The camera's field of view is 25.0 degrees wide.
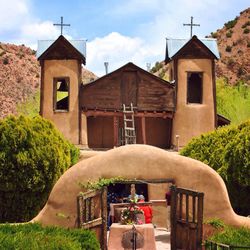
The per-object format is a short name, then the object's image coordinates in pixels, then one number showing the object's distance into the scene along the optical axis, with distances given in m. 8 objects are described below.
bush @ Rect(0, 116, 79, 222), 21.22
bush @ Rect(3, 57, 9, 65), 78.12
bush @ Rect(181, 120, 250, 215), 20.92
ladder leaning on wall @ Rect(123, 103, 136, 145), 33.31
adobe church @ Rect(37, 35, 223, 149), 33.75
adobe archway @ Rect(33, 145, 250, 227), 17.59
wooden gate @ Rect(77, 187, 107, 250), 16.36
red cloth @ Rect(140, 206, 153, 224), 19.82
